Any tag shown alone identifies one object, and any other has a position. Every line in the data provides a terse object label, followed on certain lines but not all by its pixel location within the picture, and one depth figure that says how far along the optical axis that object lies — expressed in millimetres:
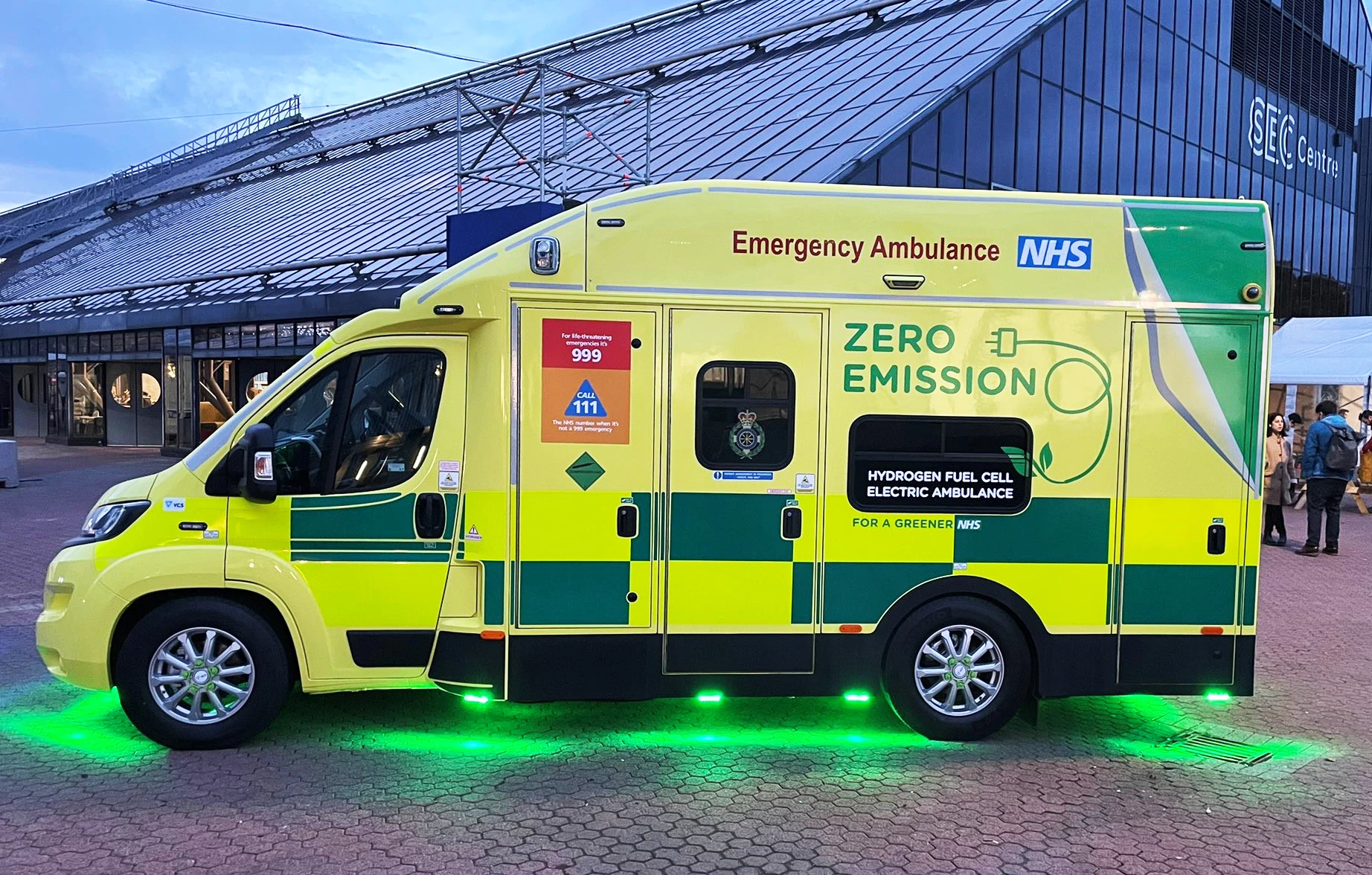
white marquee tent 17016
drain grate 5262
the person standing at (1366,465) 16703
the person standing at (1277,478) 12211
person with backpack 11625
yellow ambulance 5047
